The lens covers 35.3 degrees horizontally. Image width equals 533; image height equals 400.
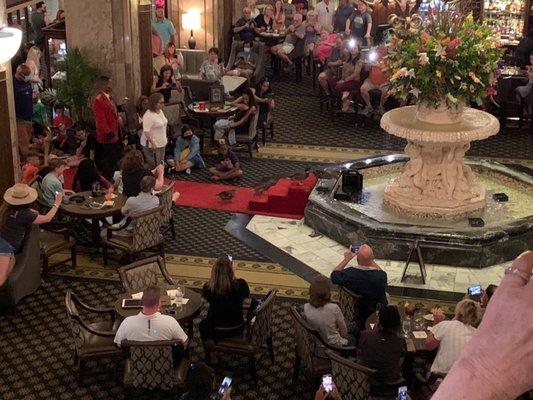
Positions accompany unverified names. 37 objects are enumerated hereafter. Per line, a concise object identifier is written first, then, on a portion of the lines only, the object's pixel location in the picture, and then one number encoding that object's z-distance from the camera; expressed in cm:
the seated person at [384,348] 540
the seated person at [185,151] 1184
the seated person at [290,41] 1762
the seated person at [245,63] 1559
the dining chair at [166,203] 895
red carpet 1027
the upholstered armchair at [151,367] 582
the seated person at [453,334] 558
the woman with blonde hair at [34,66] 1401
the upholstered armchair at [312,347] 607
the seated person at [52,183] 884
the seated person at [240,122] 1251
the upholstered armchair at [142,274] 713
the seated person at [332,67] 1488
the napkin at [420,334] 620
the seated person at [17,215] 772
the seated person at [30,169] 979
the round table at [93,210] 880
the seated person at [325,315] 613
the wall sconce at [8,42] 788
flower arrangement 851
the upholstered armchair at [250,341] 643
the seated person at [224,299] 624
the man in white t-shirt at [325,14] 1873
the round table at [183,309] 655
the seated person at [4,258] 712
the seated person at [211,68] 1495
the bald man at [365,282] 664
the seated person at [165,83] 1350
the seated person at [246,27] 1752
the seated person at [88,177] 960
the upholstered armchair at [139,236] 835
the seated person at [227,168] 1152
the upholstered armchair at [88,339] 630
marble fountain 869
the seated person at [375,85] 1416
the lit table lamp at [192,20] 1772
